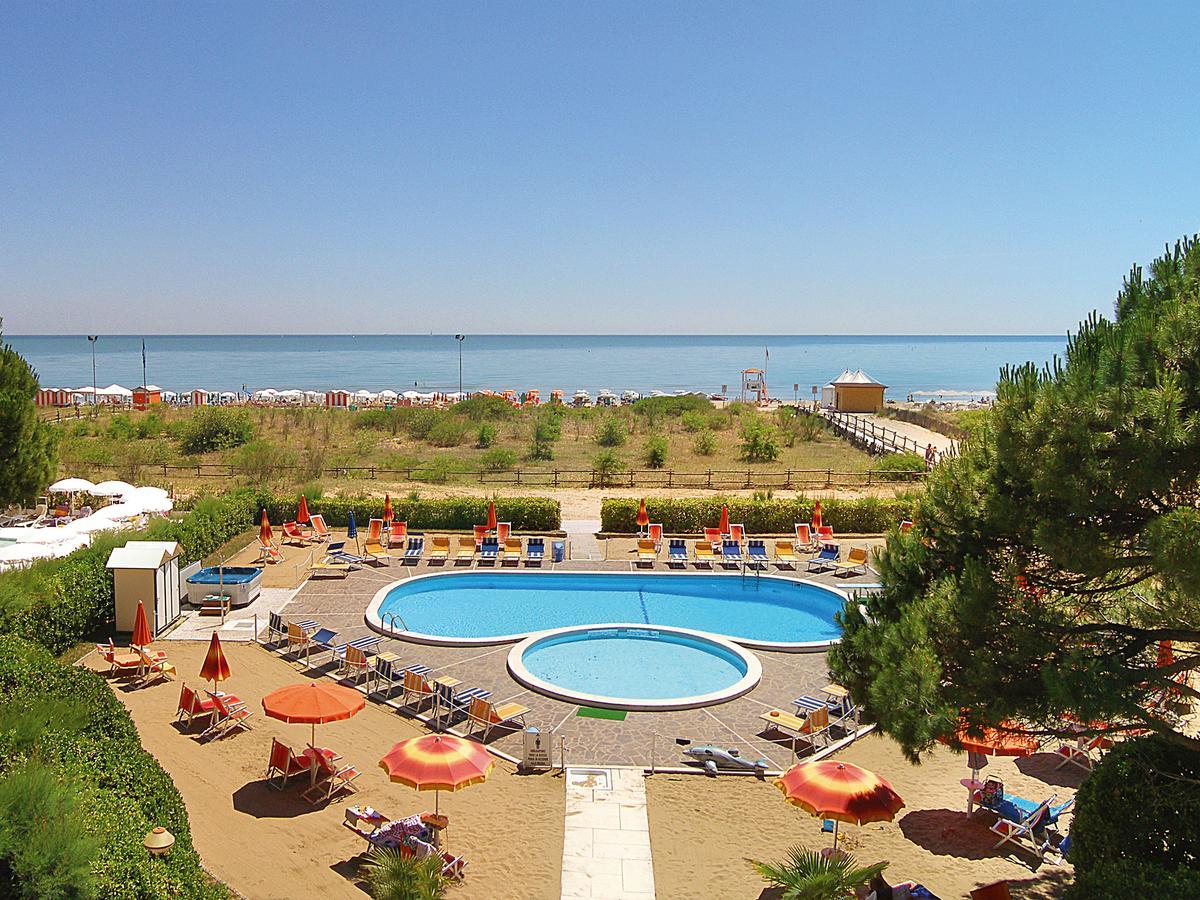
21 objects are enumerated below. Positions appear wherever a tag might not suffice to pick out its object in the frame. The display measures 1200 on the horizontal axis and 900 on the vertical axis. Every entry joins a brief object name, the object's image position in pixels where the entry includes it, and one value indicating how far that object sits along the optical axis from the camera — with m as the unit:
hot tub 16.81
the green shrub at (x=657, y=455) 32.69
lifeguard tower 68.06
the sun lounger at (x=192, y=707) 11.75
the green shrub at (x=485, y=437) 39.44
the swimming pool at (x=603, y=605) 17.02
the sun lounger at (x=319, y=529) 21.95
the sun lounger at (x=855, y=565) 20.03
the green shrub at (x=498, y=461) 32.44
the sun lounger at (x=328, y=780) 9.97
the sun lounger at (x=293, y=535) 21.69
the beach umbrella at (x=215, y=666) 11.88
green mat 12.36
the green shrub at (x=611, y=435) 39.47
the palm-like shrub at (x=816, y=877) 6.89
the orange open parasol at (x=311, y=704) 9.87
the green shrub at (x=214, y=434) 36.09
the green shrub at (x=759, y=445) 34.84
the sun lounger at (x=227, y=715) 11.57
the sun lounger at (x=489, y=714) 11.71
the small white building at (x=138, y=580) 15.00
